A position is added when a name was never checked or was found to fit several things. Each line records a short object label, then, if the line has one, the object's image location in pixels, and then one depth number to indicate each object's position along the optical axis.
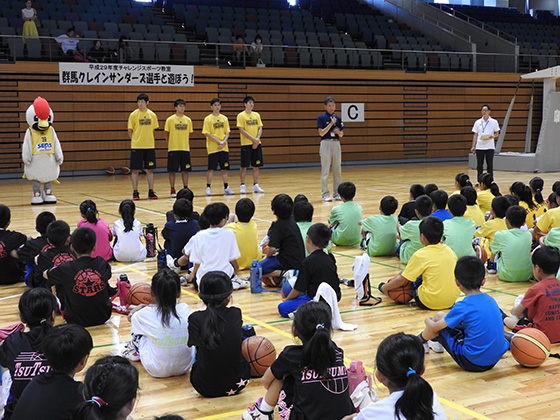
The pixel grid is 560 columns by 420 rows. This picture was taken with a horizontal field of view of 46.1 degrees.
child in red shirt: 4.34
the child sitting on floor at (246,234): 6.18
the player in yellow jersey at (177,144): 12.34
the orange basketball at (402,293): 5.47
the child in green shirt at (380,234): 7.21
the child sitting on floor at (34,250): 5.56
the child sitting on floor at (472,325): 3.92
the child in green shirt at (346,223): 7.79
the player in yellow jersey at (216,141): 12.42
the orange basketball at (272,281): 6.14
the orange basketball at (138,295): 5.15
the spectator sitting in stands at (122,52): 16.19
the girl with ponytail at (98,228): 6.47
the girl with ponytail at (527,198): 7.29
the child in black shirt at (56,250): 5.19
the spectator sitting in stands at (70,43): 15.80
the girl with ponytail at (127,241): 7.05
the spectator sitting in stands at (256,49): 18.06
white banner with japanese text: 16.02
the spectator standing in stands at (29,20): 15.77
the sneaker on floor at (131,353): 4.25
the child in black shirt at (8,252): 5.92
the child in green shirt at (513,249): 5.94
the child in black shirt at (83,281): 4.69
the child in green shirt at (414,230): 6.34
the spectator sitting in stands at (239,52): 18.06
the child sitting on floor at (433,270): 5.09
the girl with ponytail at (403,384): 2.35
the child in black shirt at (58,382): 2.65
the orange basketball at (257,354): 3.97
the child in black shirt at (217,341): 3.59
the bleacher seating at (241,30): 16.69
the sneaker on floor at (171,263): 6.53
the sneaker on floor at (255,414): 3.26
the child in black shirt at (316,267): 4.69
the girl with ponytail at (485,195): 8.31
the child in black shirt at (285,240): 5.83
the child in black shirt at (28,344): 3.11
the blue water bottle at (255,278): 6.00
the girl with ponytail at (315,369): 2.89
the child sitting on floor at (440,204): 6.82
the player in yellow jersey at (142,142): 11.92
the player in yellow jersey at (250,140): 12.72
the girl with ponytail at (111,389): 2.33
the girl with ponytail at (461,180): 7.87
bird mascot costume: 11.18
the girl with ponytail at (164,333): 3.86
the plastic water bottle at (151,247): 7.45
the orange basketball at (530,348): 4.07
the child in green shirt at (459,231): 6.14
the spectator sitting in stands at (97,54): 15.99
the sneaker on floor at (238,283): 6.09
